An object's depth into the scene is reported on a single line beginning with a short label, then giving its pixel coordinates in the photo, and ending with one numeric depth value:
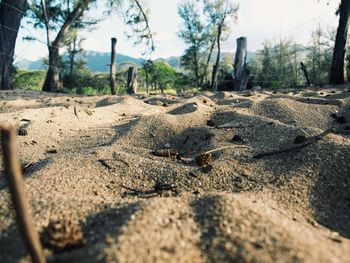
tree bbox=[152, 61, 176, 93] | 44.50
